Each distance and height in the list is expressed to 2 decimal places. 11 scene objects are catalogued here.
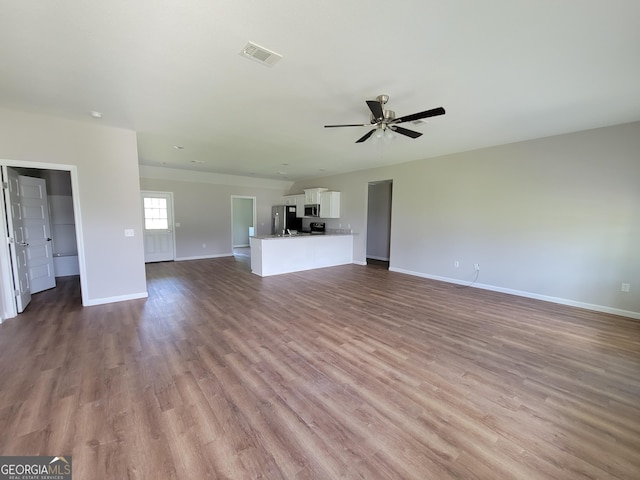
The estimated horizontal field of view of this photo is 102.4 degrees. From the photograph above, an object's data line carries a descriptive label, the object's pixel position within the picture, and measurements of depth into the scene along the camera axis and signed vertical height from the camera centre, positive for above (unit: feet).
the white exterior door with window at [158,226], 23.86 -1.28
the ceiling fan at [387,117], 8.24 +3.40
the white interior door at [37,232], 13.56 -1.16
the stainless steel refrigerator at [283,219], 30.27 -0.68
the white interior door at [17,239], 11.29 -1.27
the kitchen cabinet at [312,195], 26.58 +1.96
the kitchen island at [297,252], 19.16 -3.17
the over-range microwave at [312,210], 27.04 +0.39
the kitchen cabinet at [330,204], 25.60 +0.98
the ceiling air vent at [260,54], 6.58 +4.21
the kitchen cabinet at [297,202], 28.89 +1.38
